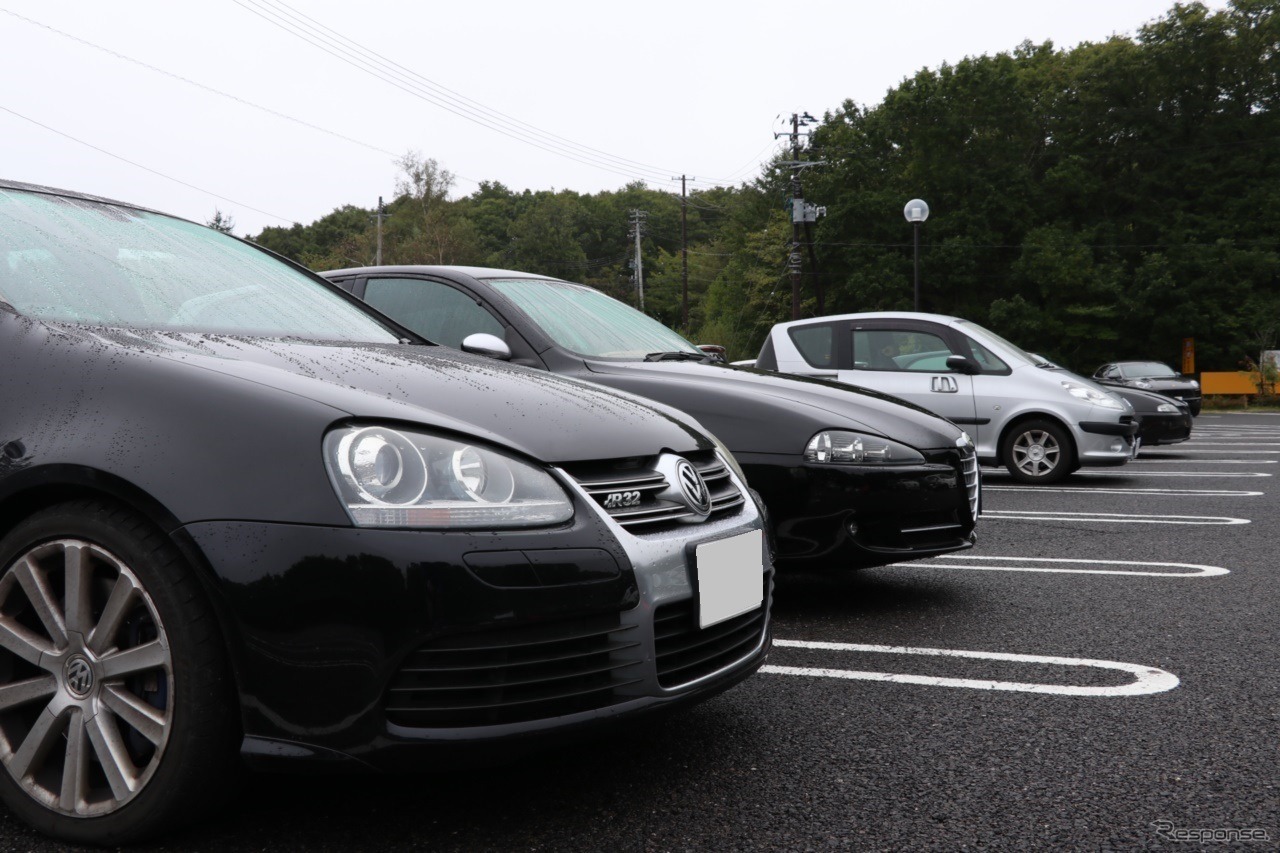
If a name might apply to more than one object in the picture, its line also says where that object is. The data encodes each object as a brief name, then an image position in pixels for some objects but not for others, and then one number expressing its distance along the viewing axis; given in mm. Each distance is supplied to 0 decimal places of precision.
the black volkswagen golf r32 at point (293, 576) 1931
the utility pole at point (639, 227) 65856
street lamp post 19578
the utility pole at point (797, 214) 32375
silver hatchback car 9359
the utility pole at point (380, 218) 57047
